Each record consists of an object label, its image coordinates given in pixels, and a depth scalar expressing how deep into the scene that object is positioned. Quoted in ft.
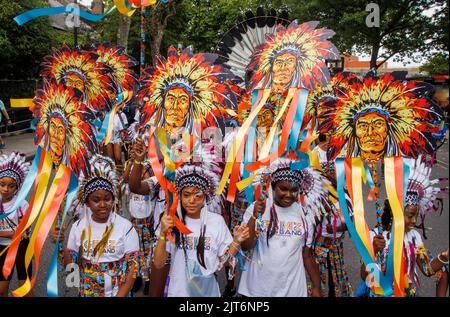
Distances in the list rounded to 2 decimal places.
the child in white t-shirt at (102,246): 8.43
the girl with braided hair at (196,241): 7.81
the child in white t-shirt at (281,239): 8.33
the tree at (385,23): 30.50
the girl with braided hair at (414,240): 8.14
